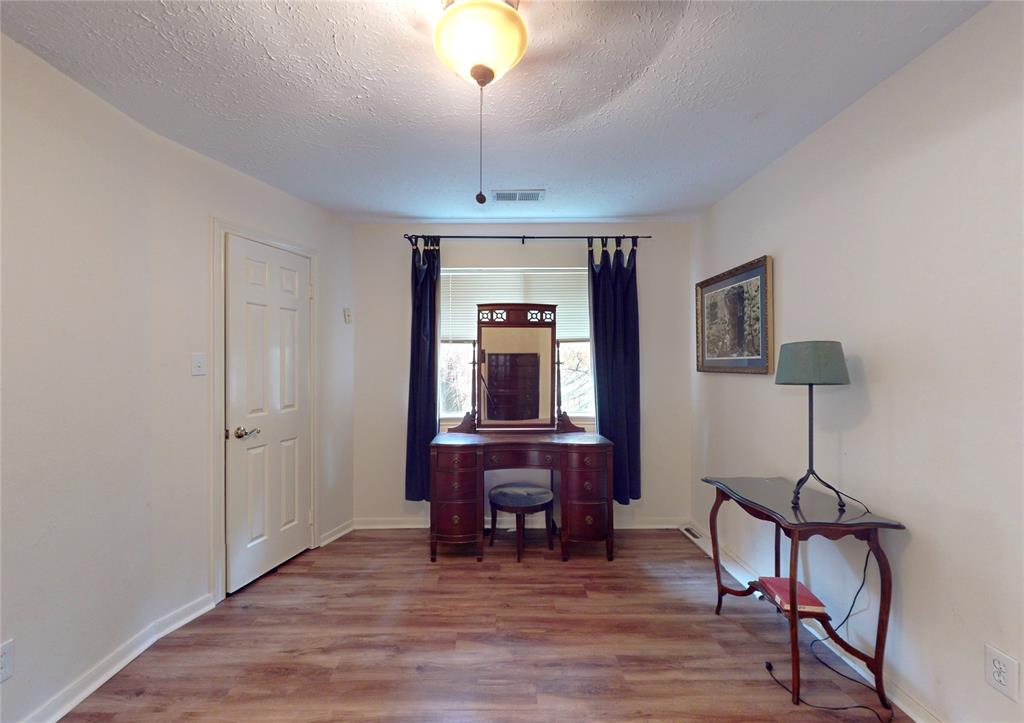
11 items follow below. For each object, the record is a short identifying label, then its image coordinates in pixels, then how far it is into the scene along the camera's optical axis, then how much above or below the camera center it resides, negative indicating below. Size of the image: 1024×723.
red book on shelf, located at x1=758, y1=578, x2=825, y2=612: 1.70 -1.01
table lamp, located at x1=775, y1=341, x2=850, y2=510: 1.67 -0.02
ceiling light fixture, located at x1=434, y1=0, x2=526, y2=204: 1.14 +0.91
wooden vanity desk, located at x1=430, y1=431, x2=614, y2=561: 2.75 -0.89
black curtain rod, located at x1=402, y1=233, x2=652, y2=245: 3.21 +0.97
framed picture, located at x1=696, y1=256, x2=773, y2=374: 2.34 +0.25
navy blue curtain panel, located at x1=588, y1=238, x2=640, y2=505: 3.16 +0.02
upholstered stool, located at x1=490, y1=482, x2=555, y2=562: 2.78 -0.98
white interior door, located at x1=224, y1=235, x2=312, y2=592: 2.38 -0.31
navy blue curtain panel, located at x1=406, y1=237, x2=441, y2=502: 3.16 -0.13
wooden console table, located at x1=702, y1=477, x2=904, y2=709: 1.53 -0.63
